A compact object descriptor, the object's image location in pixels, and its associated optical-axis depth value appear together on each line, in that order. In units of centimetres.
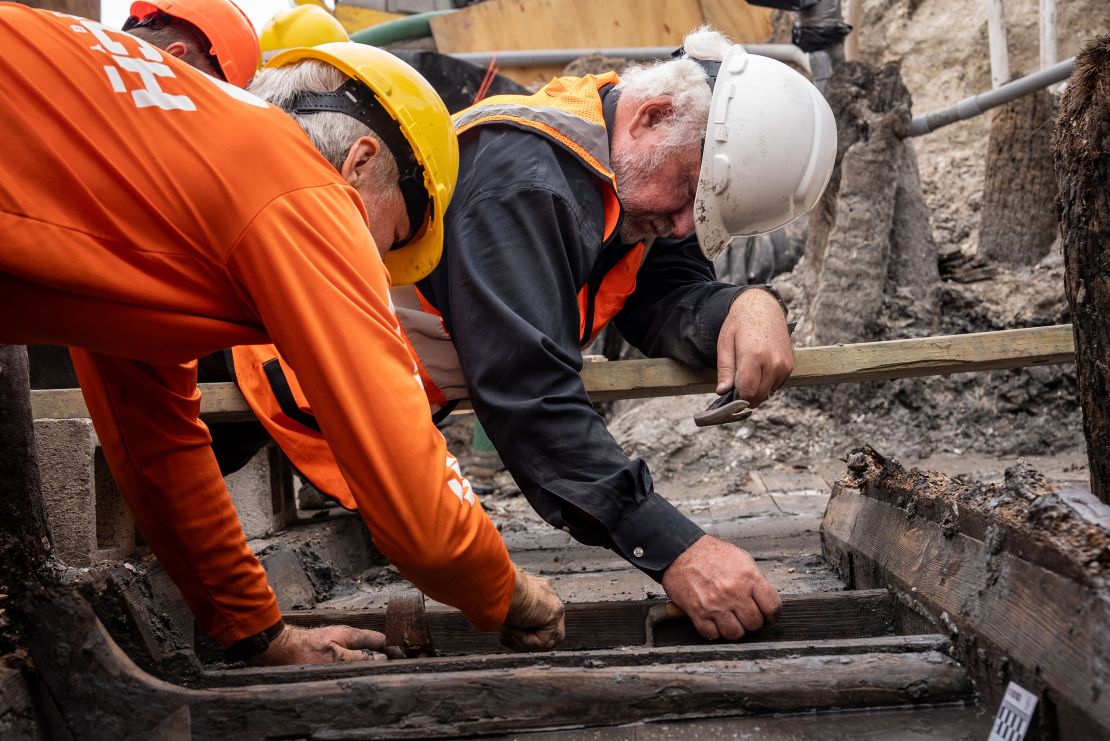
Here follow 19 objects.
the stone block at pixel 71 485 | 236
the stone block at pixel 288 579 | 268
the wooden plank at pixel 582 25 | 912
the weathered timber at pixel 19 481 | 159
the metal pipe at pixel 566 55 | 816
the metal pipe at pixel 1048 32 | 720
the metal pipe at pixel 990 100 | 571
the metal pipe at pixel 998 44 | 733
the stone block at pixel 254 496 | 320
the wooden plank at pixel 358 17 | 959
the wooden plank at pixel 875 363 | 316
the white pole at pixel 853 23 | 782
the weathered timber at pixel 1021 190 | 632
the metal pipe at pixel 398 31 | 884
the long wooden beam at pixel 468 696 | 144
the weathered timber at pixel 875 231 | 579
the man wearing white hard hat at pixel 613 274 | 211
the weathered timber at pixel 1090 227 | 176
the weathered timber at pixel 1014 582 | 119
